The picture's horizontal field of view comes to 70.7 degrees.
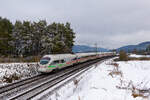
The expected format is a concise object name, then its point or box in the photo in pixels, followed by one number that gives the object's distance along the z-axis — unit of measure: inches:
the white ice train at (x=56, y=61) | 611.4
